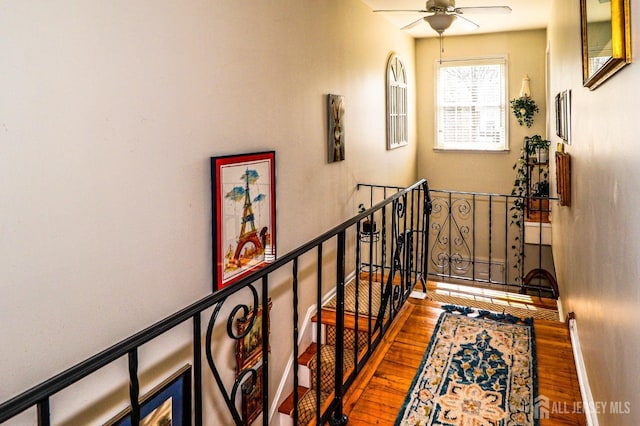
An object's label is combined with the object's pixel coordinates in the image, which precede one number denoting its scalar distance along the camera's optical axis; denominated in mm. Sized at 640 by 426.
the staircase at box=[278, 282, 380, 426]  3736
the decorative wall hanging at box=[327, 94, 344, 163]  4121
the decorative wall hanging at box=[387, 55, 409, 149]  5883
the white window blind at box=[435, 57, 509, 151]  6969
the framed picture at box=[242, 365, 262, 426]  3062
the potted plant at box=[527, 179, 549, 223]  5414
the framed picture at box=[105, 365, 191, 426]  2211
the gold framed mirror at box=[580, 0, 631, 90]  1387
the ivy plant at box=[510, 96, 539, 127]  6617
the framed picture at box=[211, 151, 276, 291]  2688
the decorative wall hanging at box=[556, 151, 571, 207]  3283
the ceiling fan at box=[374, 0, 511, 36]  3947
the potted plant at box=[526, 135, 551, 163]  5575
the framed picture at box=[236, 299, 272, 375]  2949
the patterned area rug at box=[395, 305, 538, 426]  2230
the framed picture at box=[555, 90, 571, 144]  3308
